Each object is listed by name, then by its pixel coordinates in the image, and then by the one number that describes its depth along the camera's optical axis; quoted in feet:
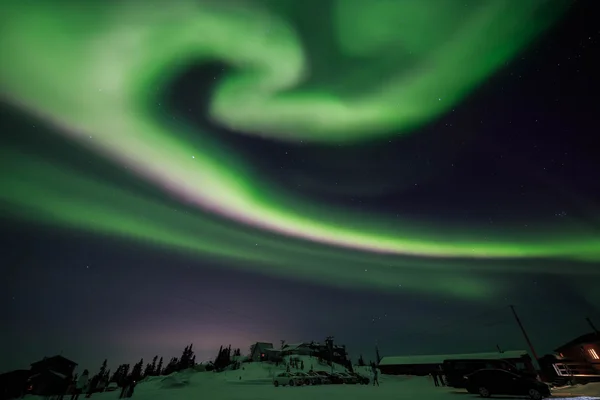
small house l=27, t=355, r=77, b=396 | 146.51
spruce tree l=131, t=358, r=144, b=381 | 296.55
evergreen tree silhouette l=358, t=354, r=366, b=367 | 375.62
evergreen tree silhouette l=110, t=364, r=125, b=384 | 255.29
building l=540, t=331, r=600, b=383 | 150.00
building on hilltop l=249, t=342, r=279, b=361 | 284.94
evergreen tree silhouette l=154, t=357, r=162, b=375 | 329.19
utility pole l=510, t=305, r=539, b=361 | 123.22
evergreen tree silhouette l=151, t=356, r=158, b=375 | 326.85
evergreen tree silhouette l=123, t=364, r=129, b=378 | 247.09
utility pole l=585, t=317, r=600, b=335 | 156.25
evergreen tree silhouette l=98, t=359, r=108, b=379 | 232.49
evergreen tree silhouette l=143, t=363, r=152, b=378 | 317.97
